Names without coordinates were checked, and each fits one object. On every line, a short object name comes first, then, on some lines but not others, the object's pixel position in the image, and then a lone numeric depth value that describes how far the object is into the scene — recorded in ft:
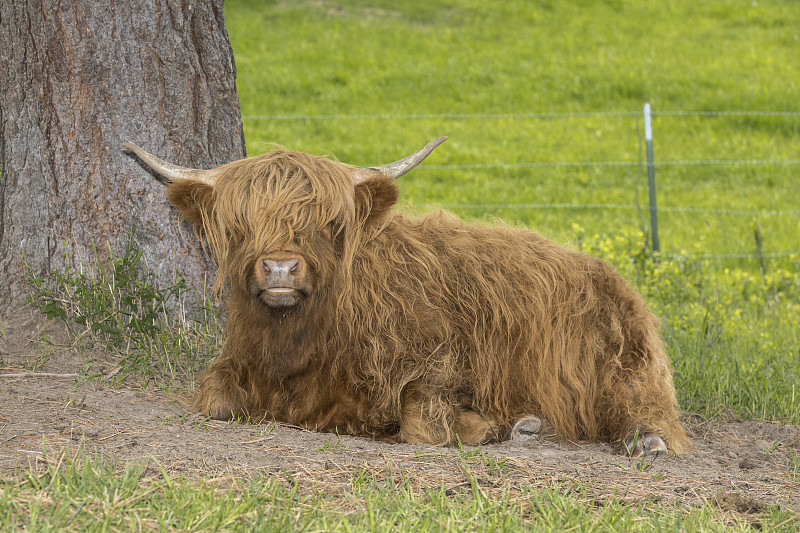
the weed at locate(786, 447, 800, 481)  22.98
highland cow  23.66
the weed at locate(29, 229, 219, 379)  28.19
